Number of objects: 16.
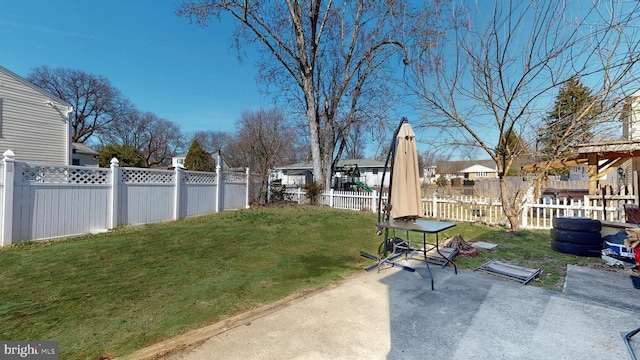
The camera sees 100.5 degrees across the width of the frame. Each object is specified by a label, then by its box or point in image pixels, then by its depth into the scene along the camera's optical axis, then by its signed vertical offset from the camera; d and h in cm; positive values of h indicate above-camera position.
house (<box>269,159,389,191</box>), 2038 +93
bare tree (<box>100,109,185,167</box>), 3184 +584
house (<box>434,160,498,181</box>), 4919 +269
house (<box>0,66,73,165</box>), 1010 +231
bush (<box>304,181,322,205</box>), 1322 -51
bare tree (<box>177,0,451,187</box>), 1179 +674
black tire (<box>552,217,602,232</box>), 461 -70
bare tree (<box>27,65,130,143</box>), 2610 +889
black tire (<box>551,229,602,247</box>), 463 -93
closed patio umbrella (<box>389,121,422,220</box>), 369 +3
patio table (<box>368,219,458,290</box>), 351 -61
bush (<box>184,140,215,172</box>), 2007 +156
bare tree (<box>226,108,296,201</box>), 1321 +236
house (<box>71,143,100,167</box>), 1888 +171
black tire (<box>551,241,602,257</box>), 462 -114
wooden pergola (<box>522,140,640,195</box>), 726 +95
